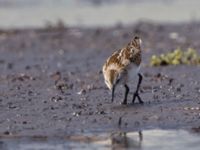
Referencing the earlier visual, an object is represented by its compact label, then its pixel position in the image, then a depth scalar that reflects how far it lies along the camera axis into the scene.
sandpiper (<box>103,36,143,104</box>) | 11.91
